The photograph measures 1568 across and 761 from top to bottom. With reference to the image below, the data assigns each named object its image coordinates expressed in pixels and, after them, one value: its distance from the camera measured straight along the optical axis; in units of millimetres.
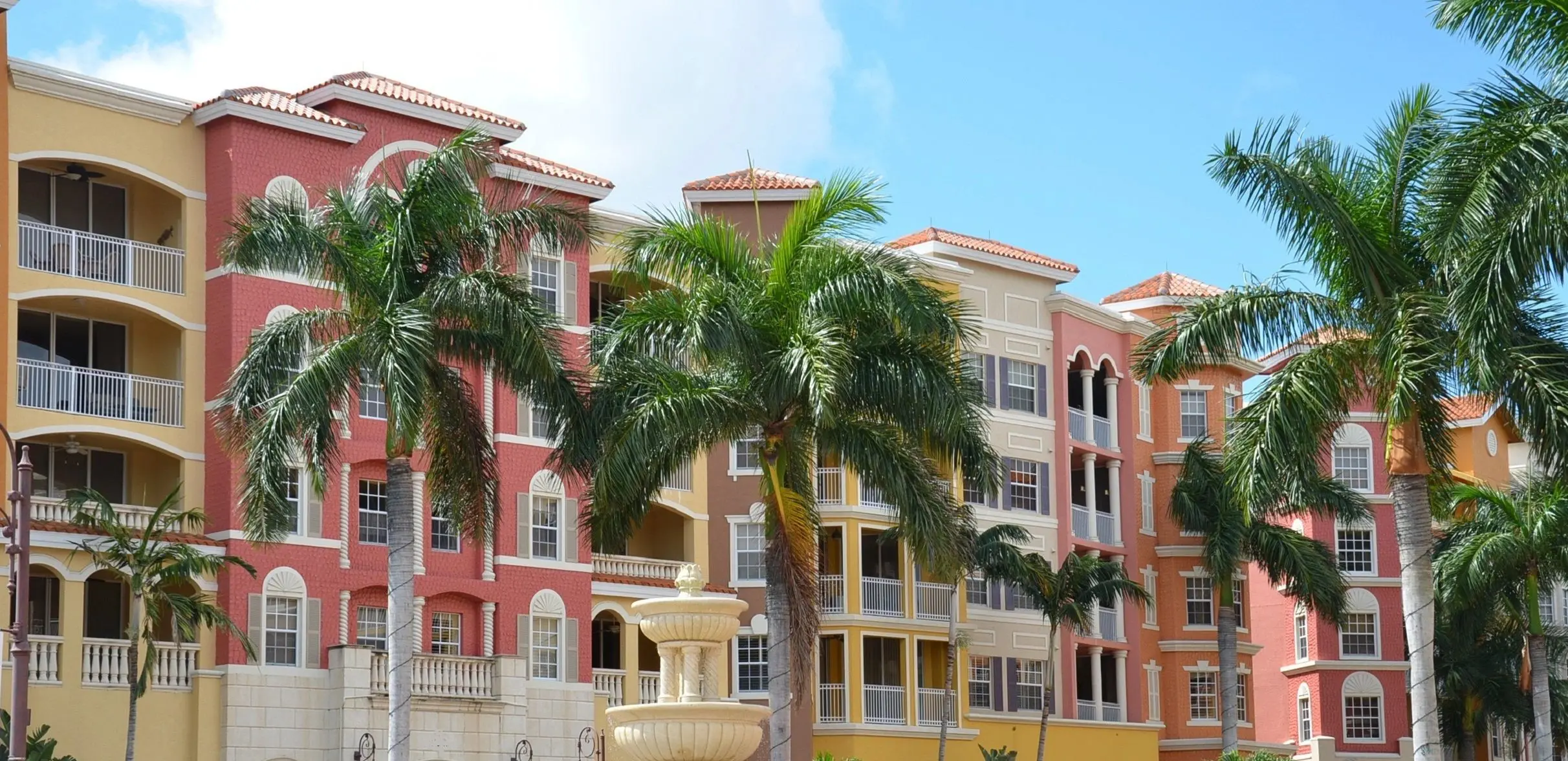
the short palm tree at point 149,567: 40594
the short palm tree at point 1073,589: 56938
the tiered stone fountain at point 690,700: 30531
